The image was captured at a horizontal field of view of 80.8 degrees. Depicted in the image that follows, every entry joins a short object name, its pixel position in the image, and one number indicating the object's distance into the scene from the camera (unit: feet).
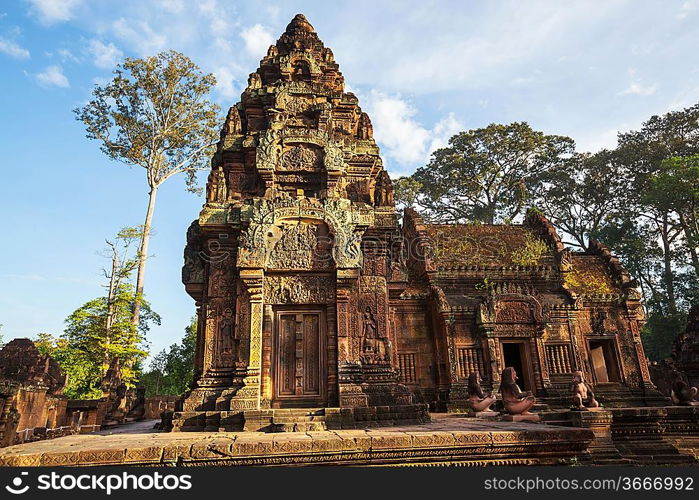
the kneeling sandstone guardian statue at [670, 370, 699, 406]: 31.99
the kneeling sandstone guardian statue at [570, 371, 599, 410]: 26.61
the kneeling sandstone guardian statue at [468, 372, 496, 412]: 31.58
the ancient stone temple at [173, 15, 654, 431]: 24.79
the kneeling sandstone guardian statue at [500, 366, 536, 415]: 24.44
